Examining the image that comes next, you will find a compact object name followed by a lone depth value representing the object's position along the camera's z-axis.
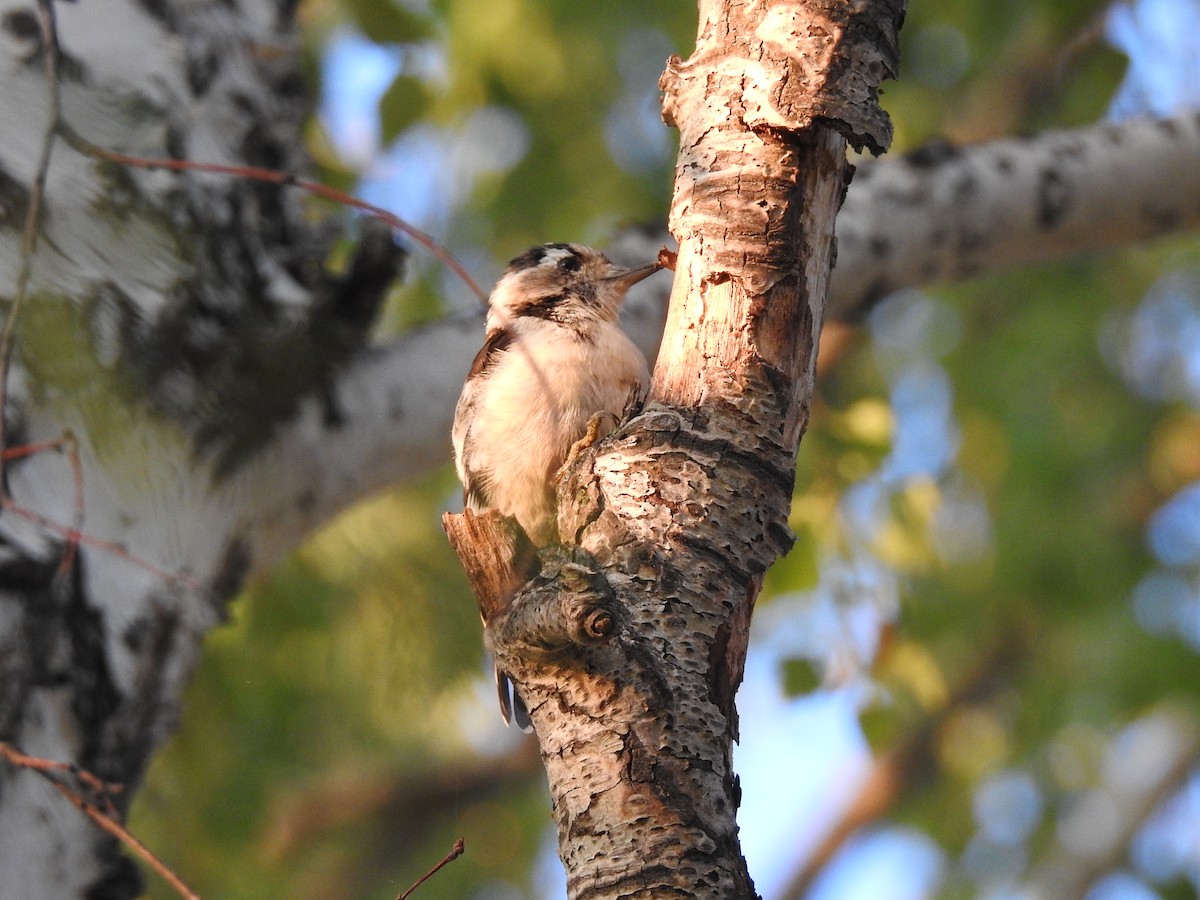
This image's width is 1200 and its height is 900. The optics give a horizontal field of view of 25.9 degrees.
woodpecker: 6.17
